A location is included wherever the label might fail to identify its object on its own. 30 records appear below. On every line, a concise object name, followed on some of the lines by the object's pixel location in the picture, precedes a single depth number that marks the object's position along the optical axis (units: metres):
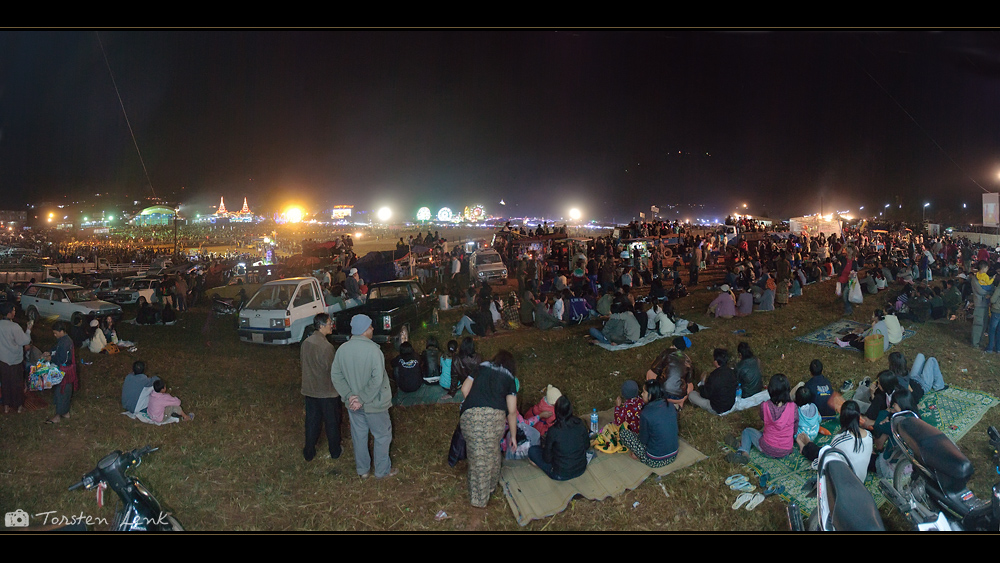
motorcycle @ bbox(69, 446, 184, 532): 4.27
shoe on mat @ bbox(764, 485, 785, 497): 5.04
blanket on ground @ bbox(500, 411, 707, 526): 4.84
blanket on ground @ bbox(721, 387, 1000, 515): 5.04
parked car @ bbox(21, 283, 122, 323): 13.70
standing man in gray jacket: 5.05
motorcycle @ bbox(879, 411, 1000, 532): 3.71
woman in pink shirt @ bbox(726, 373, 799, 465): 5.45
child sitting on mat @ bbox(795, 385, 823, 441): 5.71
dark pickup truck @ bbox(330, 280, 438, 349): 10.61
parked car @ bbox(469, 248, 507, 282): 18.38
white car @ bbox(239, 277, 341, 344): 10.52
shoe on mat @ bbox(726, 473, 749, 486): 5.27
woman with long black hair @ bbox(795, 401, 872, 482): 4.23
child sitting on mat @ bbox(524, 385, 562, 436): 5.95
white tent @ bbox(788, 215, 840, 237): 29.57
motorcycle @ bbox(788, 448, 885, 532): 3.35
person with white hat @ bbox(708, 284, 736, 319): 12.33
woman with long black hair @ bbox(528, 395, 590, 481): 5.03
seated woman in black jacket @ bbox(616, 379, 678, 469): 5.39
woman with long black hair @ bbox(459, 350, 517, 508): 4.73
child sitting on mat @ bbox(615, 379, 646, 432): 5.97
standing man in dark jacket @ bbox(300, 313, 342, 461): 5.42
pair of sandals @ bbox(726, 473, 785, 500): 5.05
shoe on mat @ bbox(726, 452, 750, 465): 5.61
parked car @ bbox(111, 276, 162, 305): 16.51
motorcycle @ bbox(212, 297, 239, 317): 14.56
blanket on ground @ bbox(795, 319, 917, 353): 10.20
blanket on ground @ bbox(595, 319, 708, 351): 10.33
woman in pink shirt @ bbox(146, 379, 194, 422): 6.90
